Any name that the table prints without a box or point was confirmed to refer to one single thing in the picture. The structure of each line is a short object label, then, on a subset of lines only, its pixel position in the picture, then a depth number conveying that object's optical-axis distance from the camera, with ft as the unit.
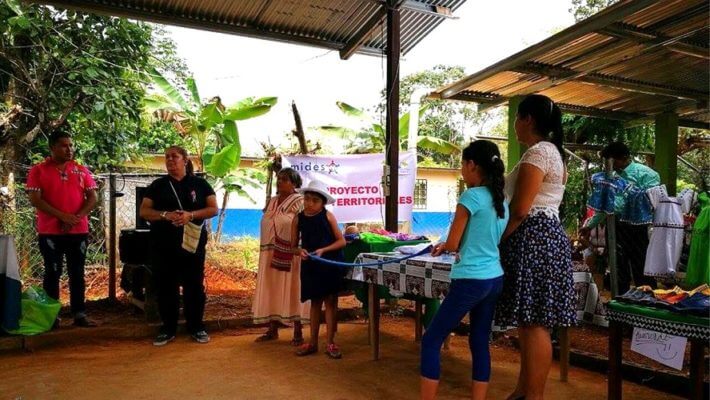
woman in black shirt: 15.39
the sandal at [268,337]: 16.19
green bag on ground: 14.99
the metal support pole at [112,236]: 18.67
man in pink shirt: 15.51
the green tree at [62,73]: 20.80
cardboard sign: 8.23
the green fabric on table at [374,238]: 16.01
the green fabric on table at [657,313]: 7.77
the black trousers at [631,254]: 16.75
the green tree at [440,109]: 78.33
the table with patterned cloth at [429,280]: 11.01
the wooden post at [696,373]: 8.41
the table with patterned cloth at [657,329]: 7.83
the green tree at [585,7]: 48.93
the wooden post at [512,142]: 22.58
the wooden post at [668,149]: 24.29
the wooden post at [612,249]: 14.24
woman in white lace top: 8.60
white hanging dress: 15.81
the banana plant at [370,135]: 30.66
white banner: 20.80
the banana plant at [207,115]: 28.04
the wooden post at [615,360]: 9.03
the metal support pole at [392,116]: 19.57
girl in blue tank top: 8.59
